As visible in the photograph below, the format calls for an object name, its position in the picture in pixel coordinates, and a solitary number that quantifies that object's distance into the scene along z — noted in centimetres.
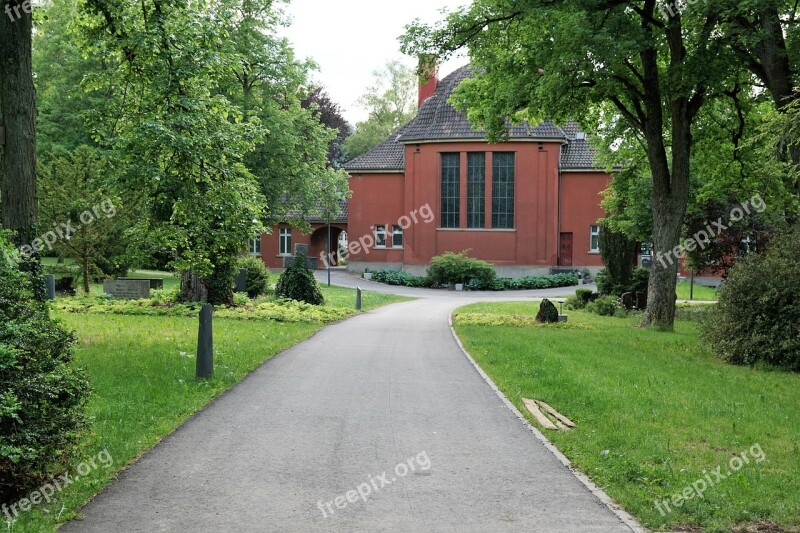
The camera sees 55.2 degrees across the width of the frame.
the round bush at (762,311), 1448
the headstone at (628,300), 3077
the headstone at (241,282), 2794
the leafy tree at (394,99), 8275
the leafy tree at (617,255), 3238
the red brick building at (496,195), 4812
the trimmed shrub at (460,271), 4431
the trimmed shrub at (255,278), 2881
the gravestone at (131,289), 2664
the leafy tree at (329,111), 6656
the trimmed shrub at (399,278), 4606
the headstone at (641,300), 3028
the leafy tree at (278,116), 3441
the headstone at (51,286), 2308
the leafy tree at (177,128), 1240
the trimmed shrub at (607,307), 2866
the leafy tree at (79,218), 2719
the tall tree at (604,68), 1833
